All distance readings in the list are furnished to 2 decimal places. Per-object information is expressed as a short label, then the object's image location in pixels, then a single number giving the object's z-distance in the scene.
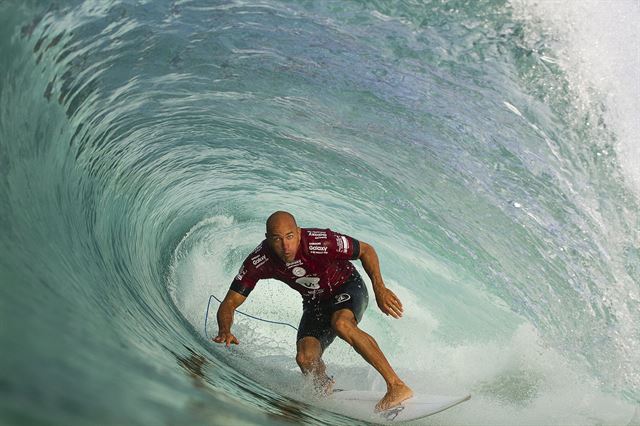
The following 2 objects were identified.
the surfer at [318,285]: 8.69
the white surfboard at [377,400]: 8.39
